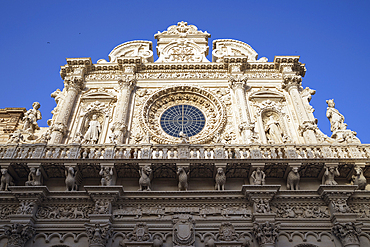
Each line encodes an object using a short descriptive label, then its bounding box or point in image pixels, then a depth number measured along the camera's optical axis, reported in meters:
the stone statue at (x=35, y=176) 10.57
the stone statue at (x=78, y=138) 12.12
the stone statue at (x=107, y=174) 10.52
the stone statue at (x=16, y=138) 11.76
